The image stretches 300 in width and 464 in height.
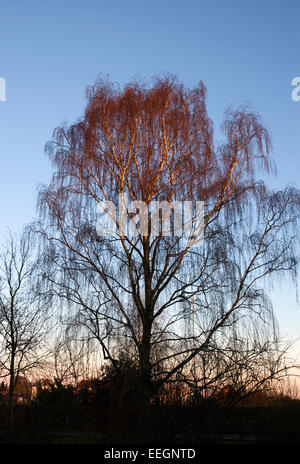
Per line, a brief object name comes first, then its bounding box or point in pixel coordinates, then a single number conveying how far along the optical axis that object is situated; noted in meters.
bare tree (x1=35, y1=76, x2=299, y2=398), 13.62
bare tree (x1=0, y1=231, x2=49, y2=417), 19.39
